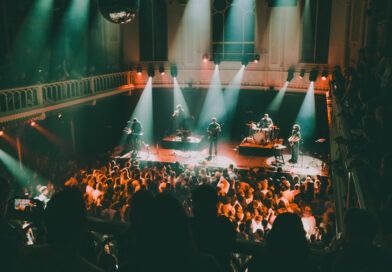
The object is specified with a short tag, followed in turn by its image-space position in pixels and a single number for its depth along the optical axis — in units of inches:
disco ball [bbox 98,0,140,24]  164.6
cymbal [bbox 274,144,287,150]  598.2
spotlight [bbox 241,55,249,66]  747.4
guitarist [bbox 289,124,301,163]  577.6
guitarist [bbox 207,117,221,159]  621.6
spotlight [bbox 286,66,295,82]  713.6
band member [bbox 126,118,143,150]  638.5
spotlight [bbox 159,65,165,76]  790.5
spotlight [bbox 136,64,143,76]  788.6
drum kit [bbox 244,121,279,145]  634.4
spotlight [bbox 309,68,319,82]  695.1
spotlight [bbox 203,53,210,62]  776.3
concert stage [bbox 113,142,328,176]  573.3
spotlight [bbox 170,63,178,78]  782.5
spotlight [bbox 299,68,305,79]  708.7
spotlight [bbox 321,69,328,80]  687.2
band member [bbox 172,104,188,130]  677.3
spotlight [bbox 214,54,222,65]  769.7
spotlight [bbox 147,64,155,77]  788.6
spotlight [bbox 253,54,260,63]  745.0
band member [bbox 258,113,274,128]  629.6
